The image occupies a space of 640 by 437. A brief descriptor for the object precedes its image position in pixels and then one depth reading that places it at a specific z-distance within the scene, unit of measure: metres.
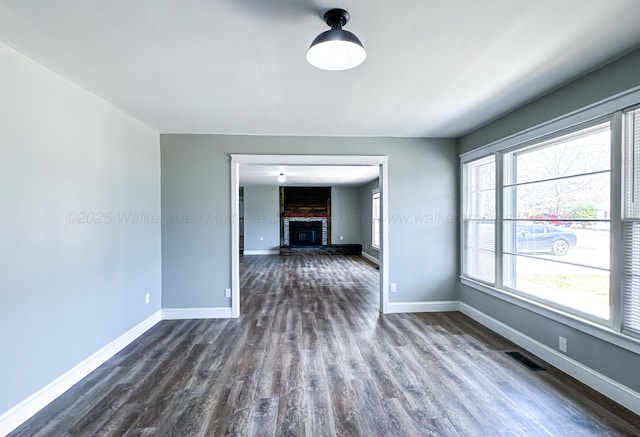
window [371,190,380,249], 8.85
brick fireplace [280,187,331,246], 10.62
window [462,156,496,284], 3.58
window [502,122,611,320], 2.31
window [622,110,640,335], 2.04
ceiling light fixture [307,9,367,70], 1.56
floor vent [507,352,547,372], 2.59
